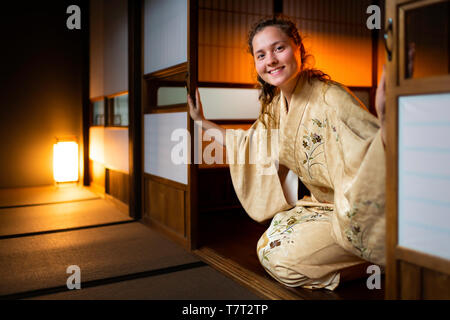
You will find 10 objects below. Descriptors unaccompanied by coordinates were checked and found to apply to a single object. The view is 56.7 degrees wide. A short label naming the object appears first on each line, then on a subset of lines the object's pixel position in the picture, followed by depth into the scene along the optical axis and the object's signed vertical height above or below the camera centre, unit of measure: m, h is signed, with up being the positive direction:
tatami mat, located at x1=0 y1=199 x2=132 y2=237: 3.30 -0.68
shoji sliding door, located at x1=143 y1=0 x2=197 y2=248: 2.72 +0.17
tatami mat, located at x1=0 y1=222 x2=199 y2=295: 2.19 -0.72
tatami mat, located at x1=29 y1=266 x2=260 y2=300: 1.93 -0.72
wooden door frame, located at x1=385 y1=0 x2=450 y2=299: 1.26 -0.04
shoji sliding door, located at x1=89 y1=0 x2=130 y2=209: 4.05 +0.47
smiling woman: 1.58 -0.15
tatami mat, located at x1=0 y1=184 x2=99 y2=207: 4.45 -0.64
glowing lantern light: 5.34 -0.28
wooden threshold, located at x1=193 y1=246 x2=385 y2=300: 1.90 -0.71
